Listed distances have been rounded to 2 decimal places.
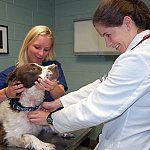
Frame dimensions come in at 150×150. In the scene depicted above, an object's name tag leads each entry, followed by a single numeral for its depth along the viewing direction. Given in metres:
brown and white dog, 1.32
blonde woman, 1.62
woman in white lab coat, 0.86
